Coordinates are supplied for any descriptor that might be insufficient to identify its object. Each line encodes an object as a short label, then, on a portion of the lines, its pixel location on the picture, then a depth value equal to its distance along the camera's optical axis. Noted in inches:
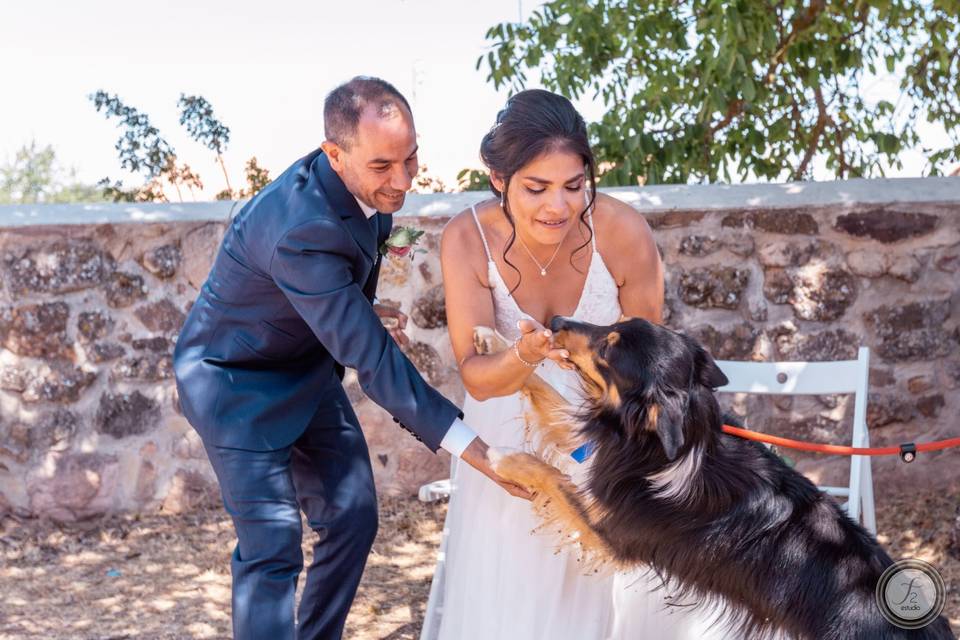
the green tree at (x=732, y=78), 223.3
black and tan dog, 99.3
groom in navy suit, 101.0
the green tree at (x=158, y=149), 242.8
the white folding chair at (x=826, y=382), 152.3
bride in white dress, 115.1
